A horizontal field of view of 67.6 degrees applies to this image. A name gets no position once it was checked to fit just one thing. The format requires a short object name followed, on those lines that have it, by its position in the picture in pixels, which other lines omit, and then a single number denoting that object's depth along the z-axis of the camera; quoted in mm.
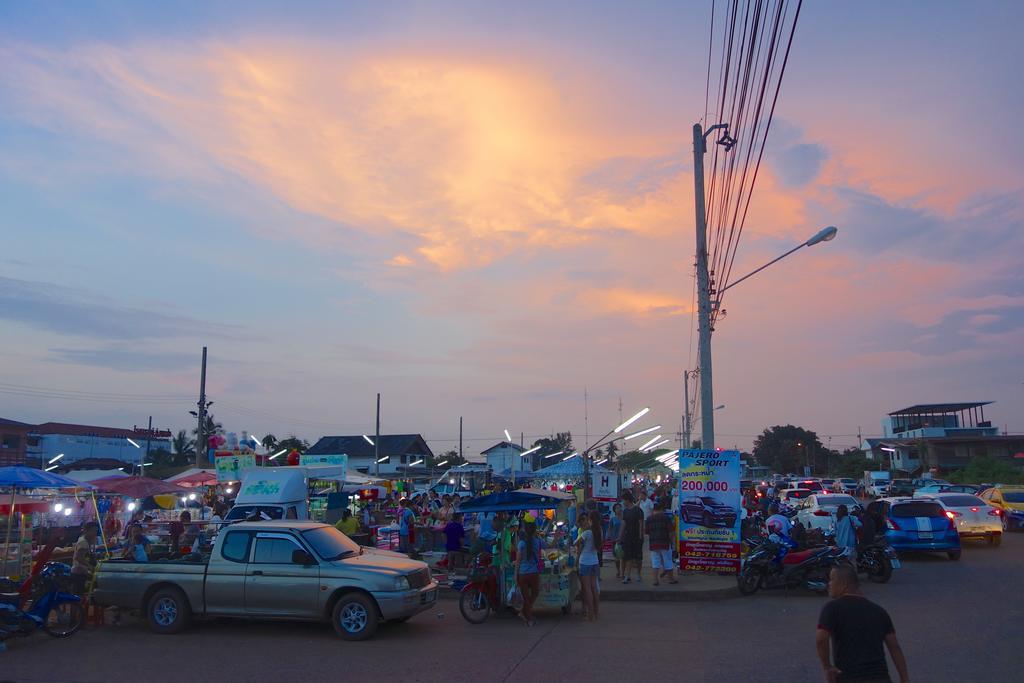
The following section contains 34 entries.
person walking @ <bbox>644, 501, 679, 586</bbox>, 14891
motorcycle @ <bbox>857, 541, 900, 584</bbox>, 15555
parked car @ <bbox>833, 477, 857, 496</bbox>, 40750
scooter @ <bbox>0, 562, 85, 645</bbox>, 10539
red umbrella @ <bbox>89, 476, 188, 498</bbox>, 21031
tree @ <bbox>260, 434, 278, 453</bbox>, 71062
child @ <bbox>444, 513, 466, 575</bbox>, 17609
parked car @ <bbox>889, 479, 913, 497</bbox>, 36828
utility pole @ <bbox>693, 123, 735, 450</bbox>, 18203
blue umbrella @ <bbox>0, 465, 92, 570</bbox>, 13703
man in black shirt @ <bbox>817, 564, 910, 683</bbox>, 4766
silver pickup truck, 10836
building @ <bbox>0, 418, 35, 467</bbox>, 58600
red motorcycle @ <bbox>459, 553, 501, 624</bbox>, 12023
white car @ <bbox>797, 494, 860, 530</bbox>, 22234
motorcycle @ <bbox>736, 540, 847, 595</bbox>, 14133
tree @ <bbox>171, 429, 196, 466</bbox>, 71688
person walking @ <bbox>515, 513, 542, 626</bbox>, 11867
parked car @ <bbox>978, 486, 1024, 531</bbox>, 26625
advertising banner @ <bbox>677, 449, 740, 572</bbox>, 16172
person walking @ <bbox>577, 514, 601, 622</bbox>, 12062
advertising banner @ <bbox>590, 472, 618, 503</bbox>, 26125
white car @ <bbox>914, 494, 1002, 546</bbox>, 21750
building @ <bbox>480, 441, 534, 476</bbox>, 77375
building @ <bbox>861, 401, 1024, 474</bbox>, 69250
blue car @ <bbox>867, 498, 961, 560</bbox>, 18969
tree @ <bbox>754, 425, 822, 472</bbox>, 102750
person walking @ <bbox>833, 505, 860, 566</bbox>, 15461
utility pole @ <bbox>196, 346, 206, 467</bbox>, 41375
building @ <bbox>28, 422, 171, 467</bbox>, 70000
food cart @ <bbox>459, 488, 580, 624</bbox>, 12305
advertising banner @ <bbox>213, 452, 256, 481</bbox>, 24016
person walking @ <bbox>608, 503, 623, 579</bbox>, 21858
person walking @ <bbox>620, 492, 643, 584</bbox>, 15523
